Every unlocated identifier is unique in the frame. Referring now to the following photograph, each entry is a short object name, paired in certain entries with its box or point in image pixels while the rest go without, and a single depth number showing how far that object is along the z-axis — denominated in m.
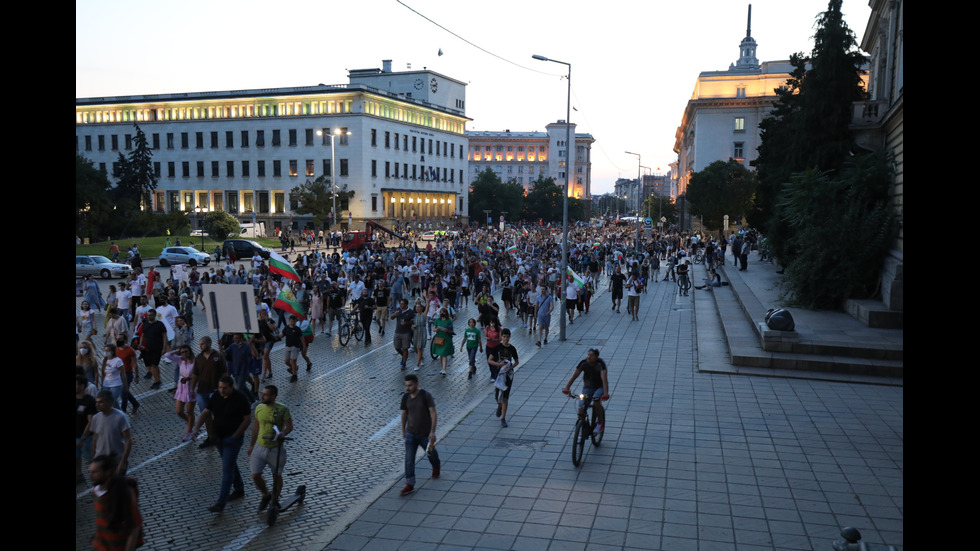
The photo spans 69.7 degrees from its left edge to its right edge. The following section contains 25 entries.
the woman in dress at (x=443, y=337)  15.59
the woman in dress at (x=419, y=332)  16.55
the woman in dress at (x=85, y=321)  15.98
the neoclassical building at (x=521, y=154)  161.38
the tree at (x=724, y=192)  62.06
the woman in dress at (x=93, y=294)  20.08
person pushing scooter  8.05
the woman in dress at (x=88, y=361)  10.59
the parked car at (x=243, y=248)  46.97
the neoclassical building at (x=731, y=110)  86.50
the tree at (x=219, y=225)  56.62
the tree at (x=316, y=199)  68.62
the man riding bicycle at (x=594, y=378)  10.20
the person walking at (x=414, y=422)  8.77
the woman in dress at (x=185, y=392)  10.93
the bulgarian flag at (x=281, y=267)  17.09
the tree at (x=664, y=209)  103.31
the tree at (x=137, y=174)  72.62
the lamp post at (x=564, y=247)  20.41
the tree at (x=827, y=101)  26.84
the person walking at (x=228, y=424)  8.14
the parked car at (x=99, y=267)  34.38
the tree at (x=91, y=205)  53.53
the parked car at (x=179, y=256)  41.56
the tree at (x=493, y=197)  107.06
